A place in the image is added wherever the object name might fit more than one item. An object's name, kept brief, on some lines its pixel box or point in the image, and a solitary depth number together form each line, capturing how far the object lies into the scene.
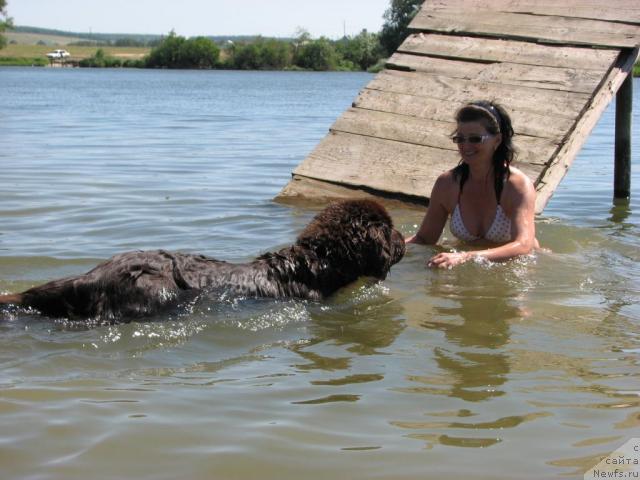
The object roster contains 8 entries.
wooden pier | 9.29
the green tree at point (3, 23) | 101.34
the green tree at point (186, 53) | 100.62
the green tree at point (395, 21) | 85.41
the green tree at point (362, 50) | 90.69
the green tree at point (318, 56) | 92.81
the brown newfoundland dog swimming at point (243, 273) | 5.11
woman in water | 7.00
